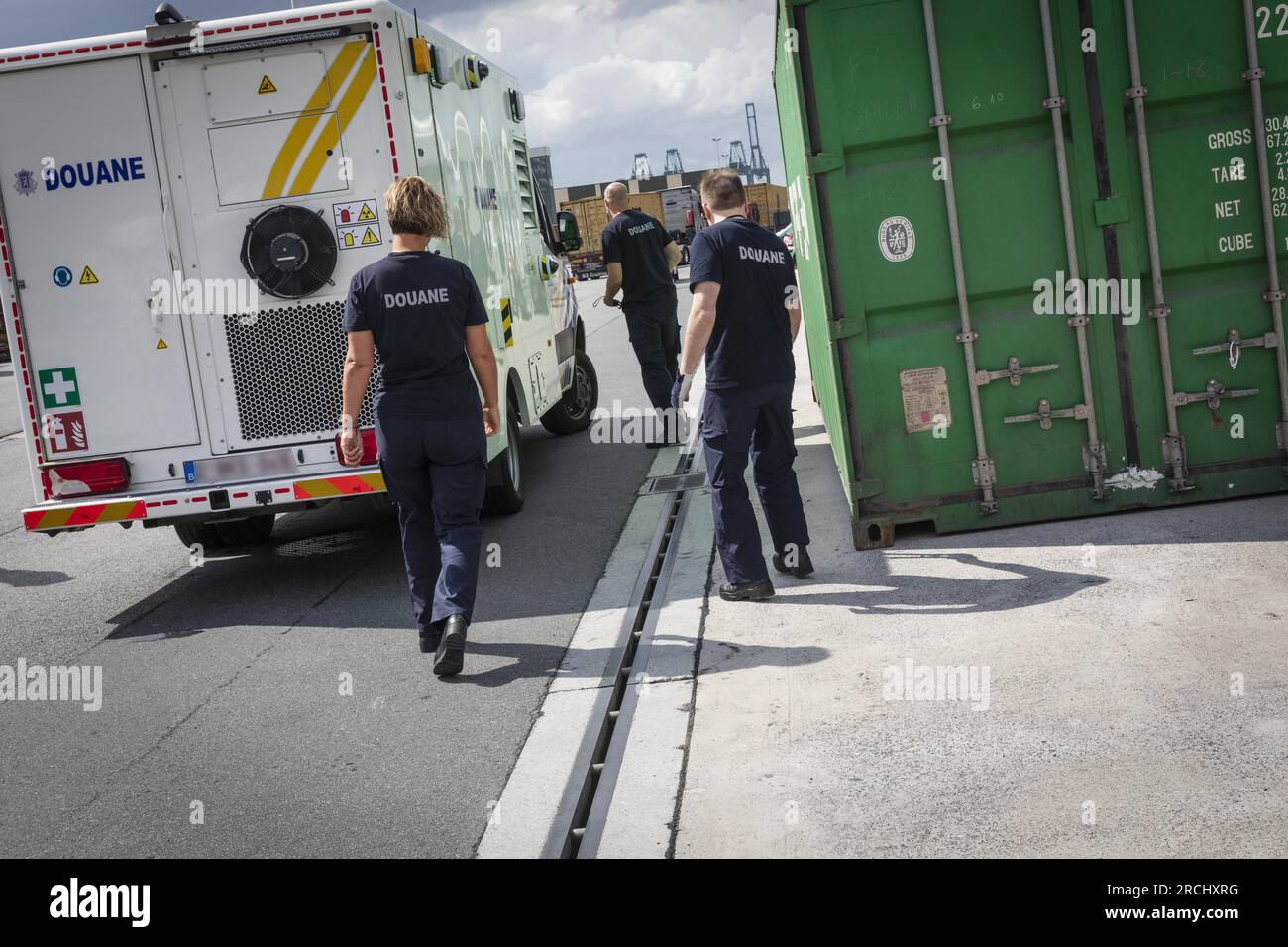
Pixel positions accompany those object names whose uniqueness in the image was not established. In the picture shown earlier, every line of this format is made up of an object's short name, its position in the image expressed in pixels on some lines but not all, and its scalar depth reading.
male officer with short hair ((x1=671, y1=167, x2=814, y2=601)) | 6.30
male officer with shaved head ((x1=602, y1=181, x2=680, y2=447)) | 10.57
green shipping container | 6.48
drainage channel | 4.22
